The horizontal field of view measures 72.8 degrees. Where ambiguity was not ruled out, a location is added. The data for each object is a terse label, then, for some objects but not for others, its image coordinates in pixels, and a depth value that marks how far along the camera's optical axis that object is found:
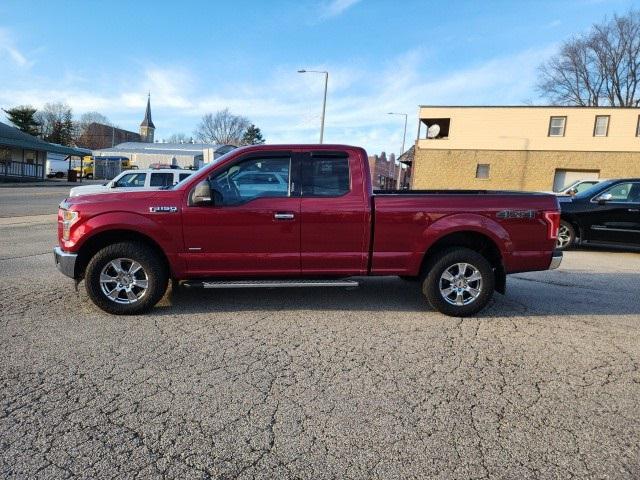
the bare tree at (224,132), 95.06
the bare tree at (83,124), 98.31
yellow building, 28.02
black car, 9.53
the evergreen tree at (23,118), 65.19
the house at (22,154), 35.88
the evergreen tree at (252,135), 104.06
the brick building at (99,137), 96.75
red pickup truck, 4.68
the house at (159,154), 72.25
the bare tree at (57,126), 80.31
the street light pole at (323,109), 25.02
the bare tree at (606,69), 44.50
